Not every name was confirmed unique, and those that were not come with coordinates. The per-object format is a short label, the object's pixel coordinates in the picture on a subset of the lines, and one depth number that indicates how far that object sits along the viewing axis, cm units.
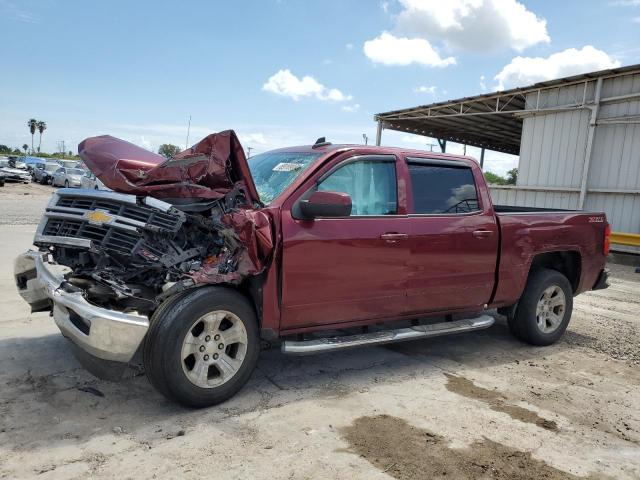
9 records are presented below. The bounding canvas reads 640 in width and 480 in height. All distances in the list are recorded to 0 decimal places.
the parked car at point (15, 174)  2929
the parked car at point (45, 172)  3228
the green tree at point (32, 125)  10881
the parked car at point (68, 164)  3334
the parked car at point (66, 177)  2933
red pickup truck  344
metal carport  1315
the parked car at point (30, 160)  4058
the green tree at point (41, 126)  11144
